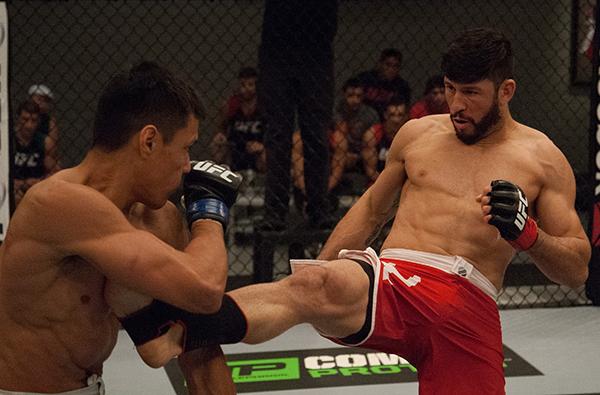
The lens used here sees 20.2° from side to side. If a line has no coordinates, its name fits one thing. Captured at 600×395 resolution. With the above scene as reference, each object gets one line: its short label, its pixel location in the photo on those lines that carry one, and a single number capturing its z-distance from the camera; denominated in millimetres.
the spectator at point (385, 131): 9535
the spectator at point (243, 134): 10072
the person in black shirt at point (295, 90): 7430
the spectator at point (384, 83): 9995
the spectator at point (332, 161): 9458
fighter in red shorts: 4070
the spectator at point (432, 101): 9068
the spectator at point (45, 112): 9451
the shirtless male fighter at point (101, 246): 3182
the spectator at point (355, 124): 9814
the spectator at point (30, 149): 9166
